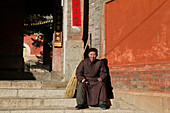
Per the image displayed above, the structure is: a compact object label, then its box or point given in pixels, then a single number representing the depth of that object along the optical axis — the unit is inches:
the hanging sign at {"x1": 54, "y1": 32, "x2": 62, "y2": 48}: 355.6
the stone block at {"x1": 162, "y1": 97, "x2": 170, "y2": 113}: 165.2
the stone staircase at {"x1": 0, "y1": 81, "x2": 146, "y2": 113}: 164.9
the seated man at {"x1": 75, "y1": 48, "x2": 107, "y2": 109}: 177.2
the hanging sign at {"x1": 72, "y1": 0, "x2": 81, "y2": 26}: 261.7
